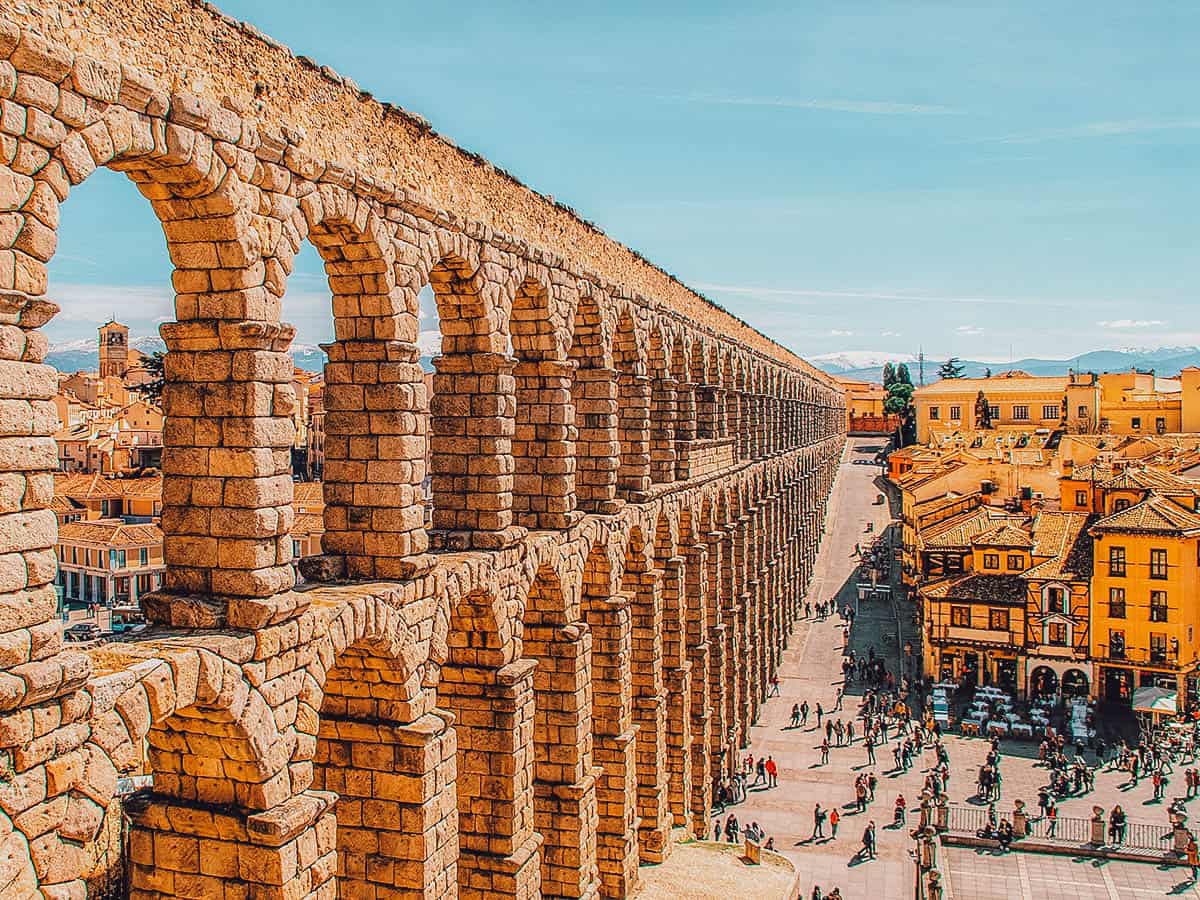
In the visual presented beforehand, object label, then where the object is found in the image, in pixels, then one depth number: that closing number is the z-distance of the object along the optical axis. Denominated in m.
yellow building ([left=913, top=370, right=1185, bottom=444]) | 89.25
